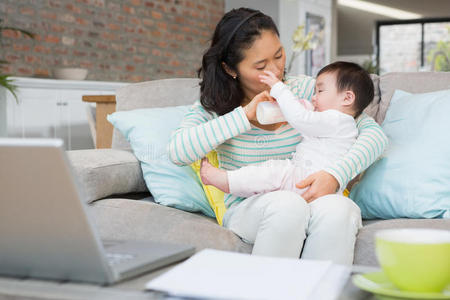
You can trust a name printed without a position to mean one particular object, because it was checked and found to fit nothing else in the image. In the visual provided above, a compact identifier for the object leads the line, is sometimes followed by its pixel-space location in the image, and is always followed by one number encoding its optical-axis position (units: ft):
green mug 2.27
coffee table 2.51
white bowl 16.38
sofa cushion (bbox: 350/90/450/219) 5.65
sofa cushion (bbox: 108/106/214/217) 6.13
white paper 2.39
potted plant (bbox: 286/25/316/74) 12.27
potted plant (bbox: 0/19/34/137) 13.71
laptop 2.34
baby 5.40
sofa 5.08
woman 4.56
